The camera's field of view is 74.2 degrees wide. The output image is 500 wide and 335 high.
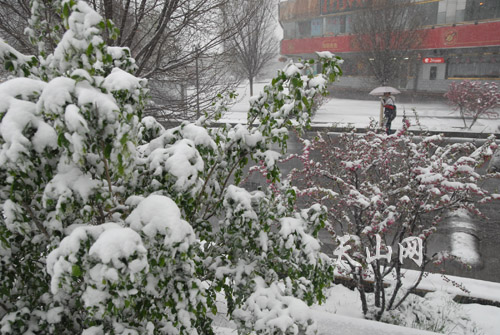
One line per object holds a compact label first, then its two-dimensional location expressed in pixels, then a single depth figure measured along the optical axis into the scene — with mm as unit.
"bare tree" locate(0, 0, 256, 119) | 4410
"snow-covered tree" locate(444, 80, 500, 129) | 14891
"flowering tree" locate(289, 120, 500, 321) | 4098
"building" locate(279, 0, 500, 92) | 23297
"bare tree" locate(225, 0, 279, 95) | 17294
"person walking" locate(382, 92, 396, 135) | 13586
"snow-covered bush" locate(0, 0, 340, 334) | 1444
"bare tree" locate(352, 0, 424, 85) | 17938
